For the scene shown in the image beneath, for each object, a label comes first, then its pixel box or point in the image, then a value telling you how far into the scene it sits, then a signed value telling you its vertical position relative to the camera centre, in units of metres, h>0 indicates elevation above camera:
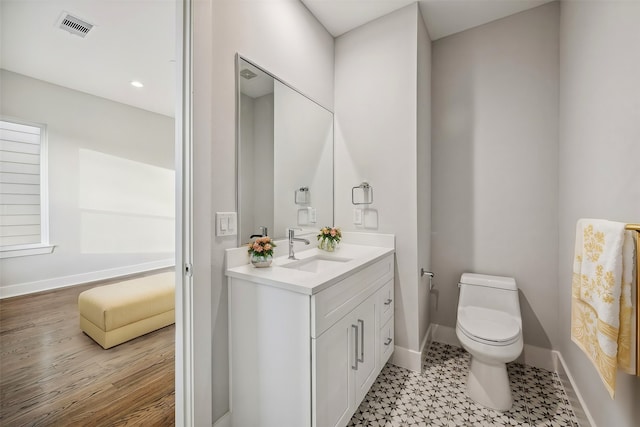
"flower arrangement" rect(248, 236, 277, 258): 1.42 -0.19
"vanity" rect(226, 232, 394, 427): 1.15 -0.62
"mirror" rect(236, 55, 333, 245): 1.53 +0.38
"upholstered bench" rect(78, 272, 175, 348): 2.22 -0.85
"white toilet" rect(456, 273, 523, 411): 1.59 -0.77
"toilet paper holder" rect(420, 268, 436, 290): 2.10 -0.49
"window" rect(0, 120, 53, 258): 3.32 +0.30
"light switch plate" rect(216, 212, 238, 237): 1.35 -0.06
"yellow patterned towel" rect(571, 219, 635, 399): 0.88 -0.31
